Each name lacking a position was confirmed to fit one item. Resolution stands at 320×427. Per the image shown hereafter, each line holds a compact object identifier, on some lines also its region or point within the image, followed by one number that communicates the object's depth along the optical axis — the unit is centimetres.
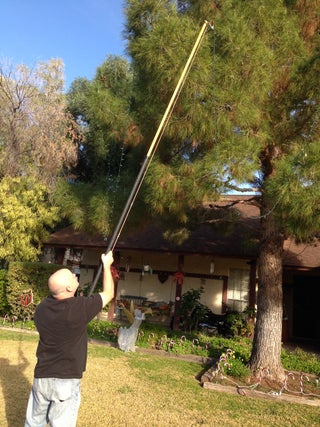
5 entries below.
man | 279
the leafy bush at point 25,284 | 1080
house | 1166
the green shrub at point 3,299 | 1127
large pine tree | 529
